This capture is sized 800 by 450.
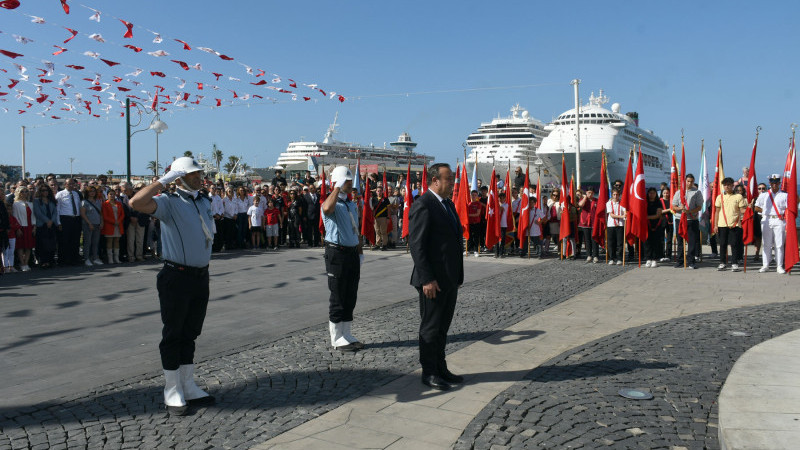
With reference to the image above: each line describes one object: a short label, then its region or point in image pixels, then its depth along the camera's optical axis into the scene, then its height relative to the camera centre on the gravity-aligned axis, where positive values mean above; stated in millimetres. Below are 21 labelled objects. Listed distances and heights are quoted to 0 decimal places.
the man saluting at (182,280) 4484 -354
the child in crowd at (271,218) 17431 +402
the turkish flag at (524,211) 15531 +423
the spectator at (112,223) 13664 +264
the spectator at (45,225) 12828 +232
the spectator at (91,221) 13398 +311
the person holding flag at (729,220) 12383 +72
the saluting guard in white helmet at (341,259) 6250 -301
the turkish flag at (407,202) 17000 +780
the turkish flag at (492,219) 15234 +228
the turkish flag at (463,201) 15656 +722
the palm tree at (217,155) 115638 +15055
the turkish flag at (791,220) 11586 +49
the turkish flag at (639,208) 13180 +382
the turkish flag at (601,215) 14047 +258
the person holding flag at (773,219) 12039 +80
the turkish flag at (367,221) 16906 +256
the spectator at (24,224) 12383 +250
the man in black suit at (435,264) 4988 -297
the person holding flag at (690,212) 13078 +277
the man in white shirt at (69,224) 13242 +251
